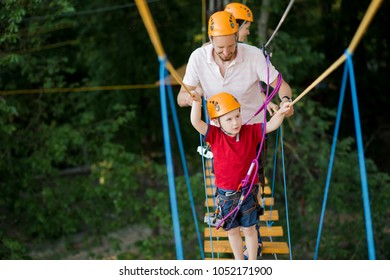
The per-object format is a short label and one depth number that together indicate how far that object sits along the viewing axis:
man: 6.89
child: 6.75
